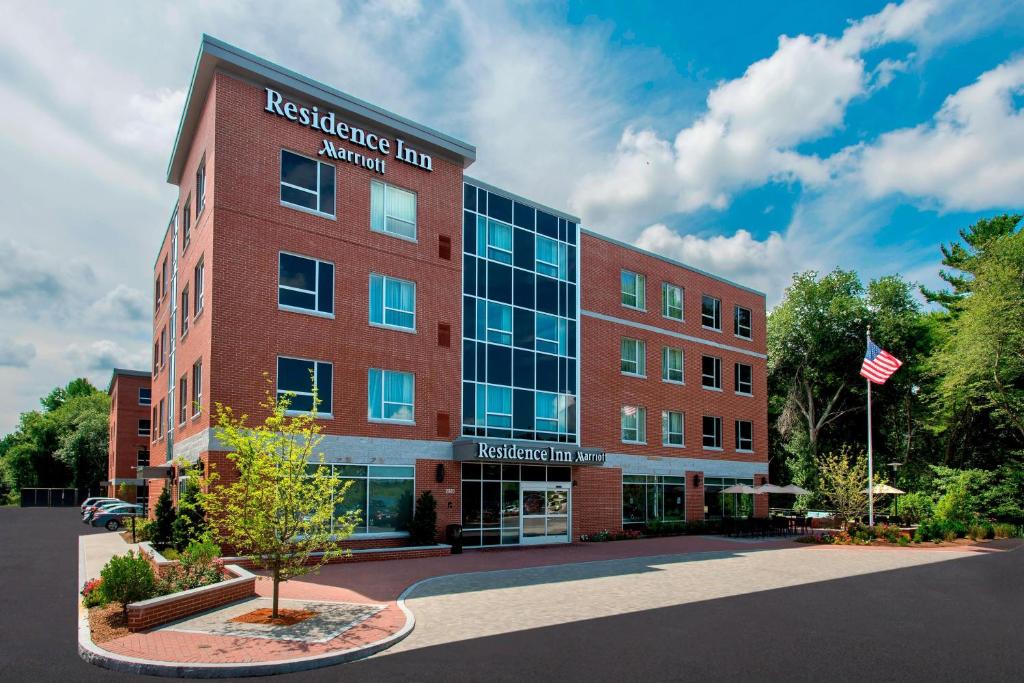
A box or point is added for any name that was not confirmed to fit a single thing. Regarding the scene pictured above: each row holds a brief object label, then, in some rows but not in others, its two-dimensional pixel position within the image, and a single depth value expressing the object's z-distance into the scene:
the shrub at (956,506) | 37.56
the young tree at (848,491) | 33.19
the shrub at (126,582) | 12.72
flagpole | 33.01
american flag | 32.91
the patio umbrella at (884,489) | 37.56
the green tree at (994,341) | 39.19
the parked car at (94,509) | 40.41
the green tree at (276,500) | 12.97
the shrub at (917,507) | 45.41
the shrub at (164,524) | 23.67
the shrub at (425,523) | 24.94
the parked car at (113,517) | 39.58
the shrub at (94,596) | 13.69
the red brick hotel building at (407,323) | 23.22
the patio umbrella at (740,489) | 36.91
